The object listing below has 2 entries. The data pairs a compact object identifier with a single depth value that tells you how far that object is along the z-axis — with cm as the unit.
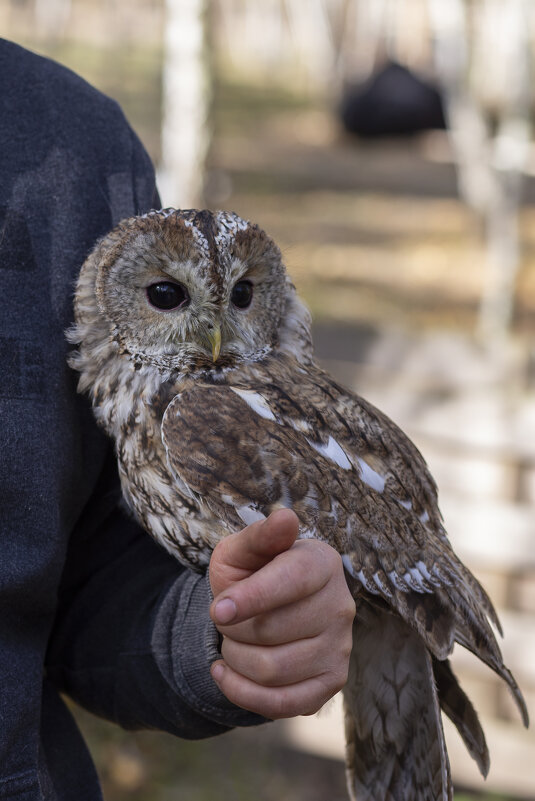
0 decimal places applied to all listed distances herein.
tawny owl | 154
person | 149
